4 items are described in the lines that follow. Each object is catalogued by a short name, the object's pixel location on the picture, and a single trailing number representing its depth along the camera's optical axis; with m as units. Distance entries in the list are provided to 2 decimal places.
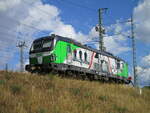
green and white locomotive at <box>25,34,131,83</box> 15.95
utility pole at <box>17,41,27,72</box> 49.68
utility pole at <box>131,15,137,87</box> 30.08
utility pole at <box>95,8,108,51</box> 33.41
